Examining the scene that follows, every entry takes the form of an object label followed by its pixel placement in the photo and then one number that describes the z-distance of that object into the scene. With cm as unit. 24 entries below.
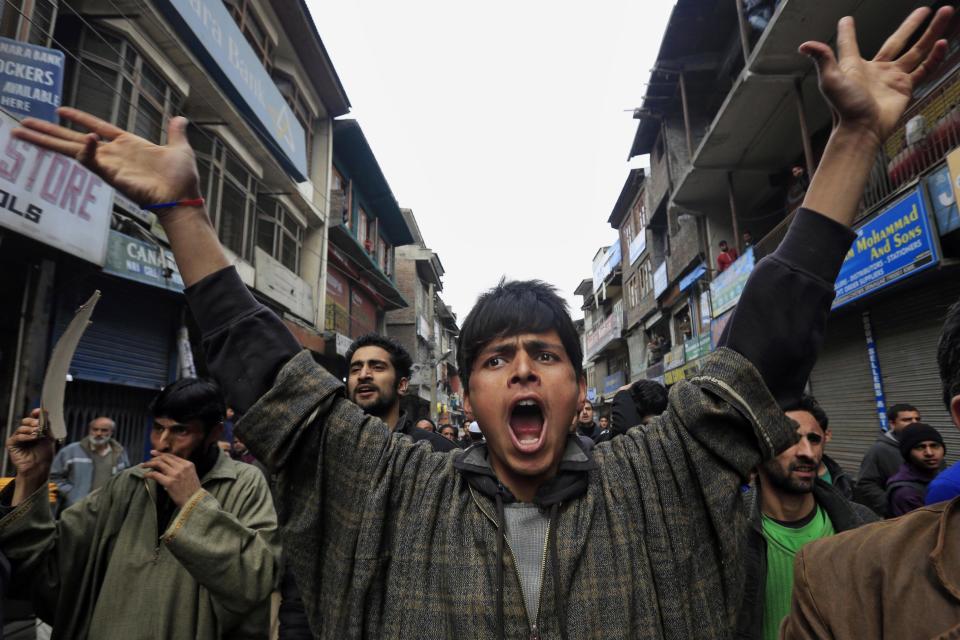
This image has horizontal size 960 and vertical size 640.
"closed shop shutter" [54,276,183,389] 735
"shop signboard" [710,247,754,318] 1149
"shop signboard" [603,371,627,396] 2946
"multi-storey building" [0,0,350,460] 633
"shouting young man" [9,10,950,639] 119
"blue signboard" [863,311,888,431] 863
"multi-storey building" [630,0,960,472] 735
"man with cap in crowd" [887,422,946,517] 358
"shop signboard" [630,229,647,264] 2383
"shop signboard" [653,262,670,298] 2008
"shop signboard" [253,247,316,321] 1238
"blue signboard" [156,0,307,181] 861
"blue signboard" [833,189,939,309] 699
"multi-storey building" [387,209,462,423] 3067
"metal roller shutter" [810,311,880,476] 928
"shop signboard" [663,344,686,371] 1742
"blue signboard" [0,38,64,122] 535
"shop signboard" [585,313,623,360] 2916
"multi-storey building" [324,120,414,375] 1780
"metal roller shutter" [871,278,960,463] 741
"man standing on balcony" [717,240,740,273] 1366
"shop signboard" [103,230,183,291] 729
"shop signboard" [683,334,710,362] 1495
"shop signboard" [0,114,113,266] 533
